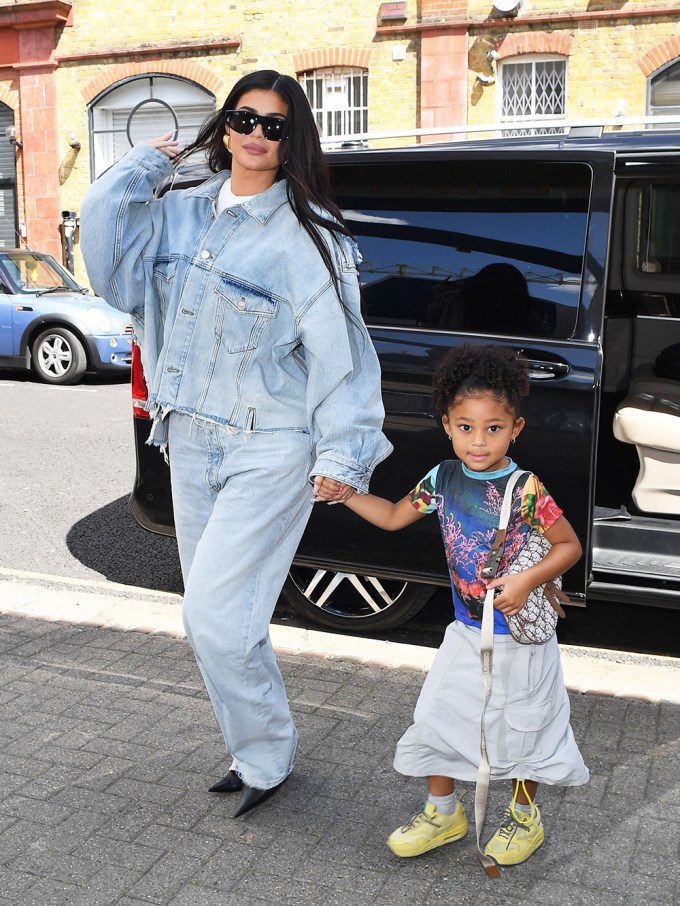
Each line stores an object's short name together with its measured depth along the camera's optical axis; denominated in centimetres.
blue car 1274
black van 412
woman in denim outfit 294
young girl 277
